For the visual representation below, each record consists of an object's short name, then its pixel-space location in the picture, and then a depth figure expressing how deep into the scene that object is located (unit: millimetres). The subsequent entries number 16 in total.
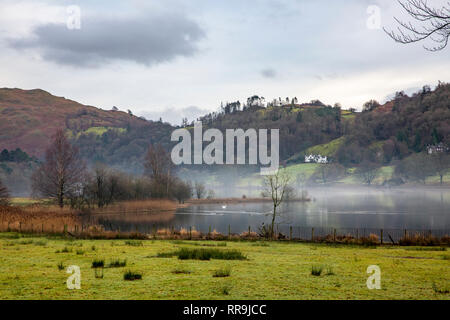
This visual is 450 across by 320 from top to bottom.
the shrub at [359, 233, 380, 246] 43500
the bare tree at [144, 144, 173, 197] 125456
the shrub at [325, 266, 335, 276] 21434
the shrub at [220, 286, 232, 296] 16212
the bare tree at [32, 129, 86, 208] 89000
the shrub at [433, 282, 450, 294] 16712
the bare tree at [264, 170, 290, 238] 50822
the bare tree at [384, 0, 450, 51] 16641
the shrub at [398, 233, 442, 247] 42625
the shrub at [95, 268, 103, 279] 19391
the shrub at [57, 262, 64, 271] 22309
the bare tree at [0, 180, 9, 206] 72025
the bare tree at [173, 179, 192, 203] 138000
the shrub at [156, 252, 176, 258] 28906
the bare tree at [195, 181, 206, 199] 158188
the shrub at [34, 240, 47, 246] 35812
